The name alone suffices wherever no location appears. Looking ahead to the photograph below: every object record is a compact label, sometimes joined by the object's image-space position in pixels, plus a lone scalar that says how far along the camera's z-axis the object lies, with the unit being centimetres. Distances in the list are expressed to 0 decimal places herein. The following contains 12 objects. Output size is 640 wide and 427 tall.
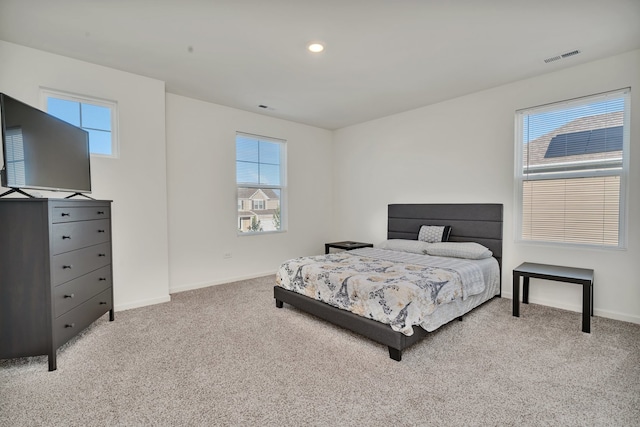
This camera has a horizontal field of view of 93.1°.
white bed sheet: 265
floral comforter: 241
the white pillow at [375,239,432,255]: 414
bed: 243
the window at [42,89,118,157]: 311
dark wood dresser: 218
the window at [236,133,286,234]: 489
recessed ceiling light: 281
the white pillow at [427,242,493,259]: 369
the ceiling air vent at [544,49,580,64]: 300
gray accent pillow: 424
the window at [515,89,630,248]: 315
